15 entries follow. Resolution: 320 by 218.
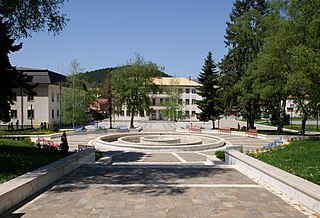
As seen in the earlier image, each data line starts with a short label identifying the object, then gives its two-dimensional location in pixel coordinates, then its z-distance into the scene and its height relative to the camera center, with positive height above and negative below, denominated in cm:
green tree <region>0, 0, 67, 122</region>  1067 +390
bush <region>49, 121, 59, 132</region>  3228 -116
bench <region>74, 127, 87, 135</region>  3189 -161
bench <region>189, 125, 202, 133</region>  3532 -155
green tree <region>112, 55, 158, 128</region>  4044 +455
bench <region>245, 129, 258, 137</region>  2905 -172
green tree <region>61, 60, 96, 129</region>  3434 +209
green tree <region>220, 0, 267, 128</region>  3173 +736
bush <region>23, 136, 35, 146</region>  1521 -131
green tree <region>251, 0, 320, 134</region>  1550 +393
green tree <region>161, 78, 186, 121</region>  5588 +246
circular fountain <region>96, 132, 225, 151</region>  2141 -211
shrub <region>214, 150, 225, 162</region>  1478 -200
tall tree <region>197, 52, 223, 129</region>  3931 +306
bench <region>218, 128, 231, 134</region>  3297 -162
